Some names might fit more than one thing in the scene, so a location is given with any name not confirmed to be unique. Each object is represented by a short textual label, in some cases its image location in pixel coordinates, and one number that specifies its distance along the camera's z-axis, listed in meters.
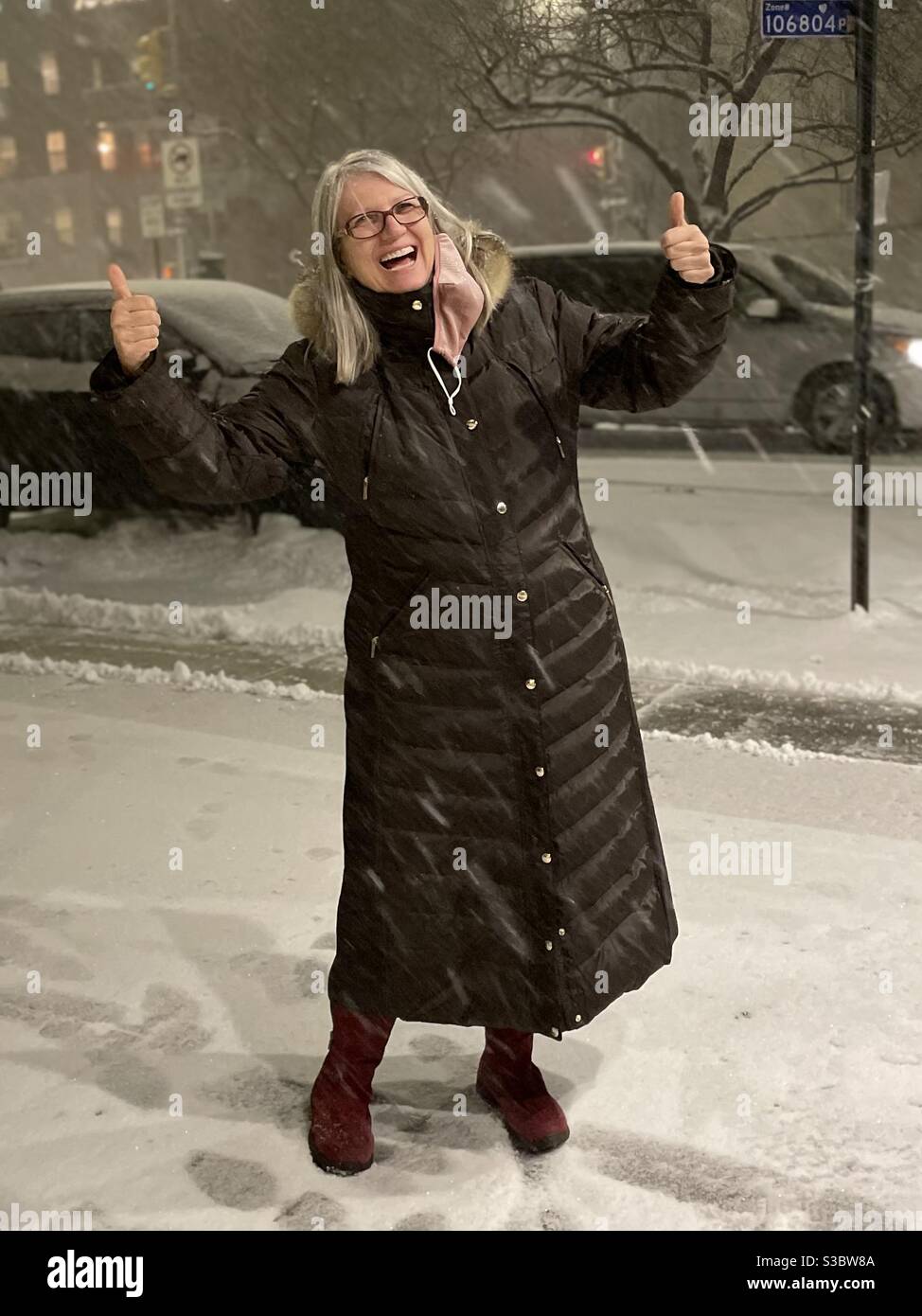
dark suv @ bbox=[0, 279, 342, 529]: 8.65
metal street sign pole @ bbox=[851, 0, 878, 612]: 6.26
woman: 2.58
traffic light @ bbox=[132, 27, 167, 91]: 17.39
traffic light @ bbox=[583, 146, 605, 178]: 12.16
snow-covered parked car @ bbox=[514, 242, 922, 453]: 10.37
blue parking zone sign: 6.16
